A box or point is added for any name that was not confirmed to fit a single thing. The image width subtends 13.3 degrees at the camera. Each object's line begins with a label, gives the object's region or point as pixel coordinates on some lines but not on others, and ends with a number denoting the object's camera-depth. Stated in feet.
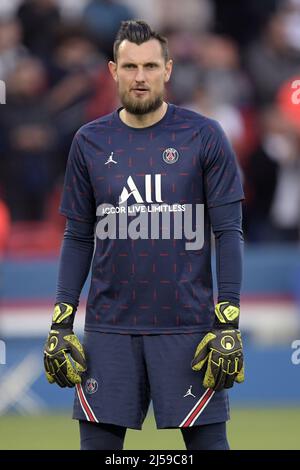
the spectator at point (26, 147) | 33.94
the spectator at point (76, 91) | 34.22
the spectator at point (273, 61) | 36.42
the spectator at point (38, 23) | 36.88
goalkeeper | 16.55
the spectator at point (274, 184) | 34.60
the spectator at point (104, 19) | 37.19
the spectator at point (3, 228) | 31.63
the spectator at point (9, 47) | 35.19
